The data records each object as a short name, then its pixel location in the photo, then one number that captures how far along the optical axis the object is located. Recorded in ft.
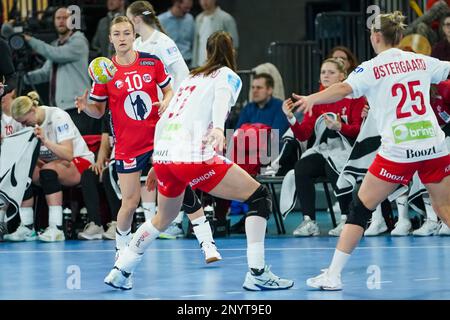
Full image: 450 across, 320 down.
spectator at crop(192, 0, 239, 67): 43.96
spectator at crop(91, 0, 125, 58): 44.24
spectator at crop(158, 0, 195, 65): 44.78
